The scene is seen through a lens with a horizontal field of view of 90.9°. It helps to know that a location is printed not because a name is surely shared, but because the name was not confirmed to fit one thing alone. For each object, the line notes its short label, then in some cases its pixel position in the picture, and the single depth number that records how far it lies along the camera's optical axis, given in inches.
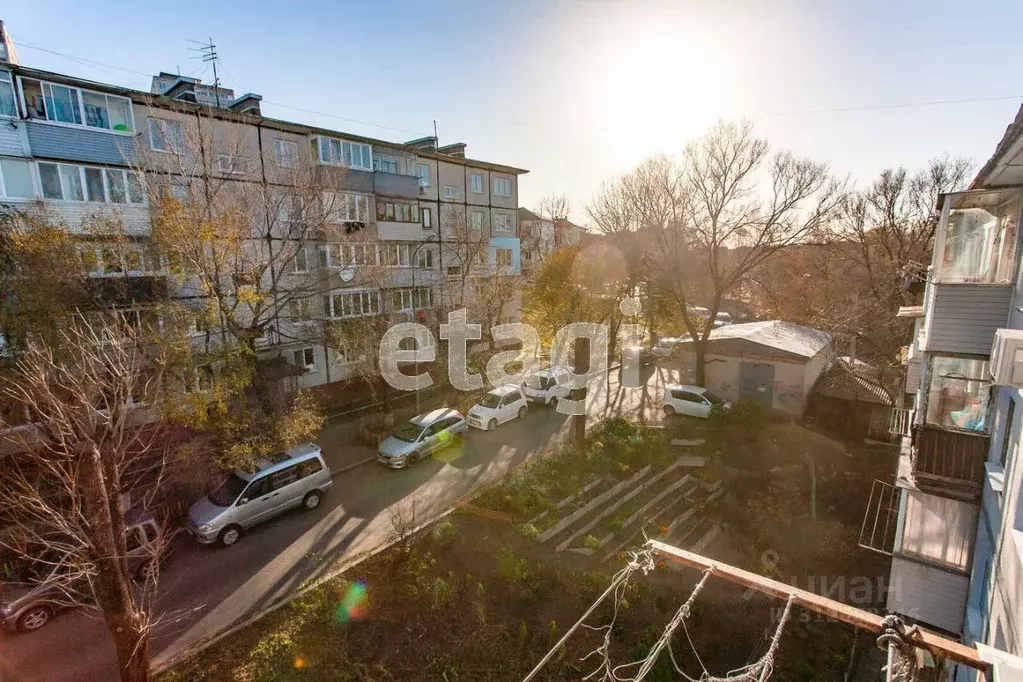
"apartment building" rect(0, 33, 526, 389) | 530.3
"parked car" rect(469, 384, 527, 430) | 724.0
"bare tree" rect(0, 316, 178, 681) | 228.2
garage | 749.9
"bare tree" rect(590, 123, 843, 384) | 748.6
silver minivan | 439.8
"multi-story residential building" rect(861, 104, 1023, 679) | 277.9
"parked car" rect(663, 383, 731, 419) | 743.7
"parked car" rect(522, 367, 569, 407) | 828.6
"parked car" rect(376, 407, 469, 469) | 596.7
